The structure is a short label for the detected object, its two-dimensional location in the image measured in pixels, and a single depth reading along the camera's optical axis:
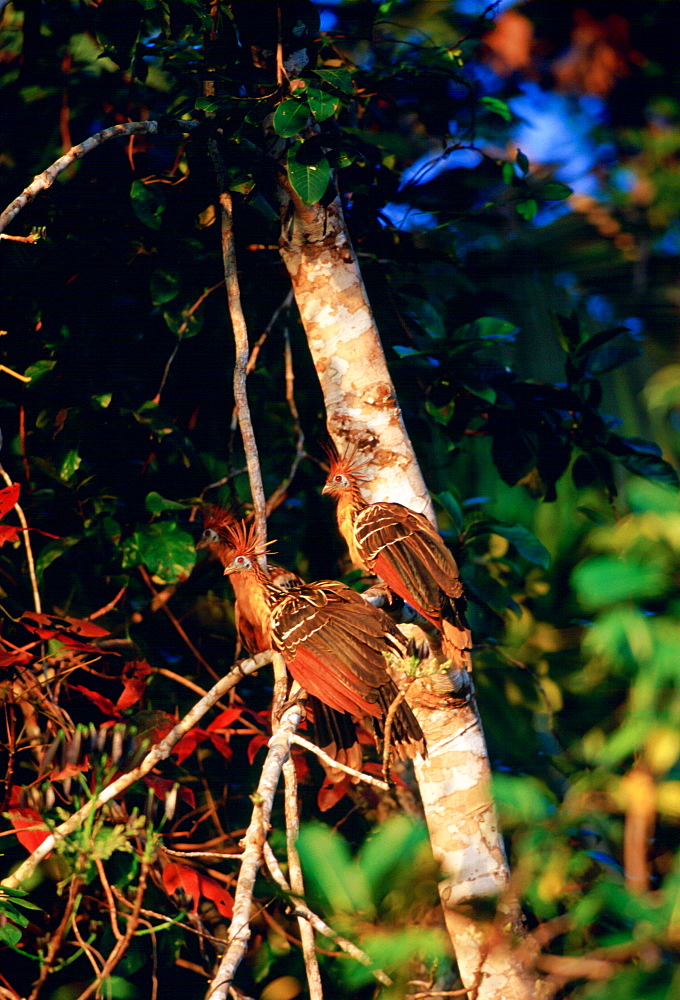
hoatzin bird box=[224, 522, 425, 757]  25.37
